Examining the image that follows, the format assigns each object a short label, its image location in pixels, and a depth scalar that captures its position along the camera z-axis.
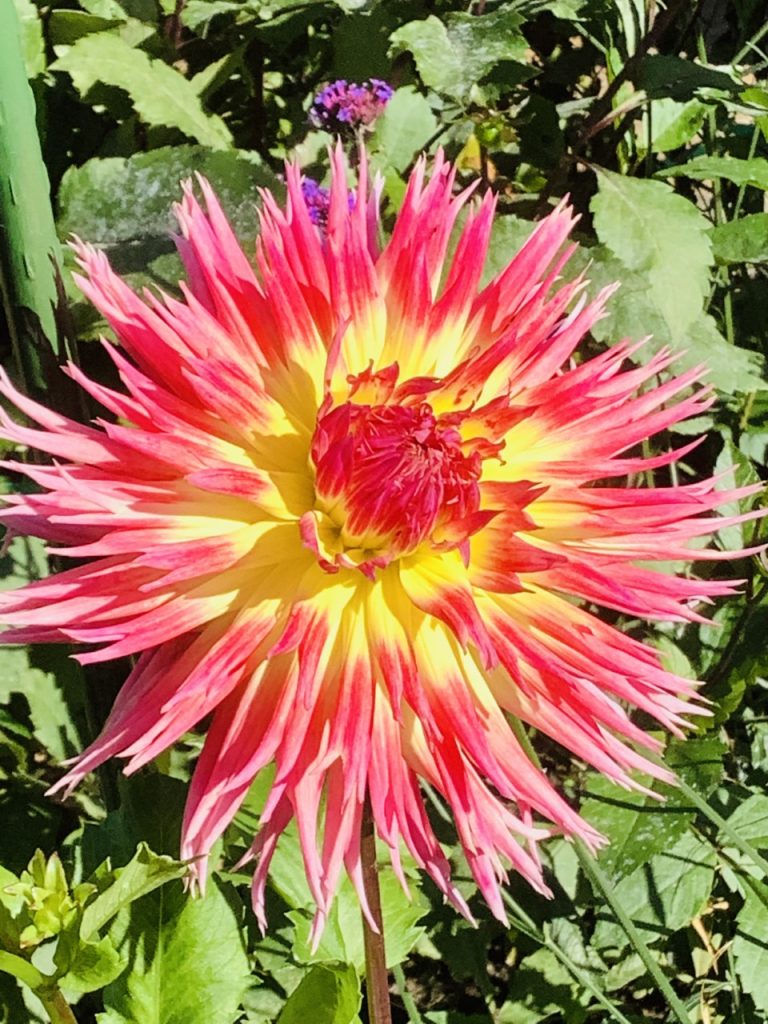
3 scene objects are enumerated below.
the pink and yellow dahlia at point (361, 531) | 0.28
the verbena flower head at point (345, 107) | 0.43
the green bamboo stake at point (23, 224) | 0.27
